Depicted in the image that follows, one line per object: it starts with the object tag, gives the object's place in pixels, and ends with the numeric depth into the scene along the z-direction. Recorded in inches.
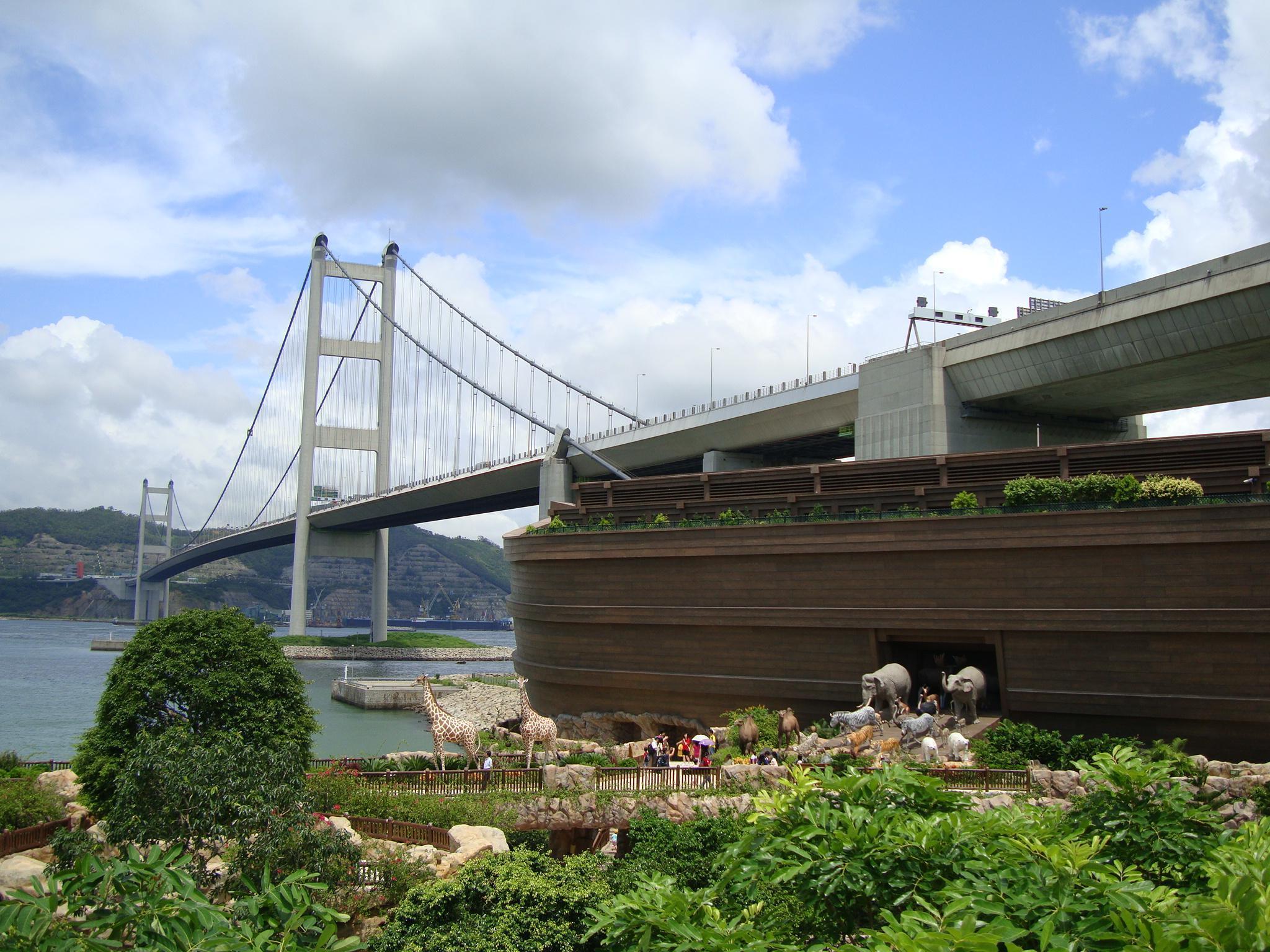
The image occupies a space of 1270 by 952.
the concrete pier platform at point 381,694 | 2005.4
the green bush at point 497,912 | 448.1
